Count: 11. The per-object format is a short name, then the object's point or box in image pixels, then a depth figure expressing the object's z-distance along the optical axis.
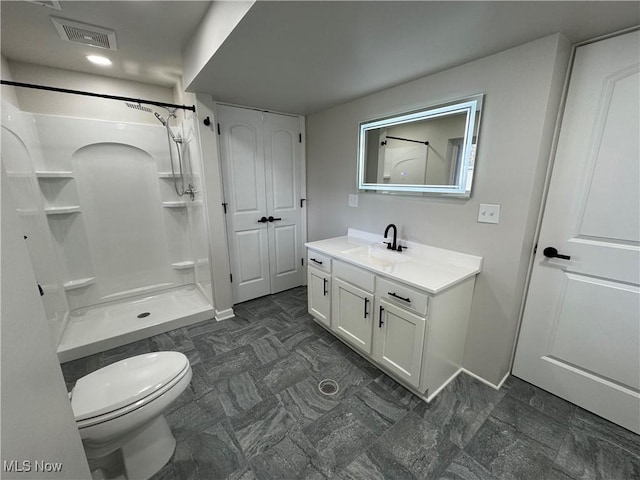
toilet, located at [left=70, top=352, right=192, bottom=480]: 1.14
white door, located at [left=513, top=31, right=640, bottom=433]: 1.35
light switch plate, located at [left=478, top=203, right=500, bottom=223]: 1.66
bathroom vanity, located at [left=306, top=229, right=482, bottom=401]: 1.60
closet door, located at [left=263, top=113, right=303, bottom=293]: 2.96
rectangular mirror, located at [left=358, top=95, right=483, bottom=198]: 1.74
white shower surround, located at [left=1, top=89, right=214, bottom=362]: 2.23
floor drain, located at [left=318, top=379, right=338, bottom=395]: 1.80
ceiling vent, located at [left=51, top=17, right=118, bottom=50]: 1.71
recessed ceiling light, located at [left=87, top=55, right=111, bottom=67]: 2.21
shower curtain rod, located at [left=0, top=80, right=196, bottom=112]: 1.70
